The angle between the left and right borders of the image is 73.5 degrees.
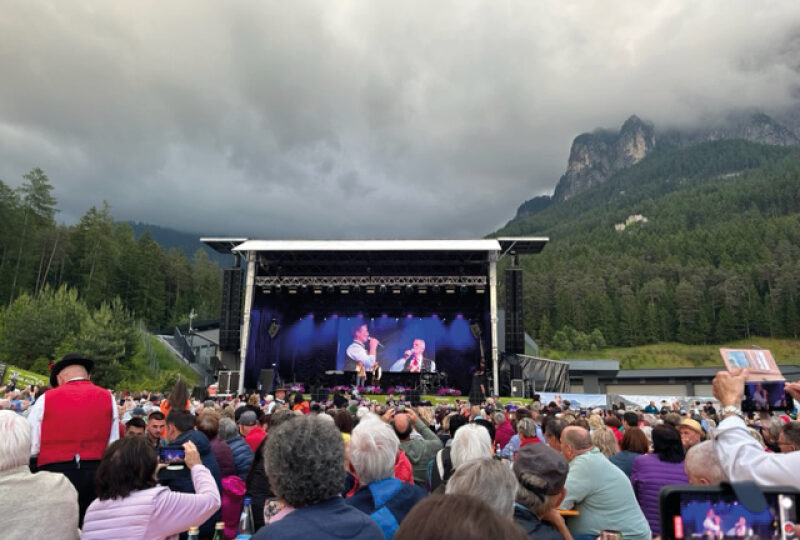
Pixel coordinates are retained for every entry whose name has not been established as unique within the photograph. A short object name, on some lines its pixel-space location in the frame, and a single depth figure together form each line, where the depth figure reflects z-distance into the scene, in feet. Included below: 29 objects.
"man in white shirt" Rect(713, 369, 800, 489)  5.41
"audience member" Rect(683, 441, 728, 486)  8.68
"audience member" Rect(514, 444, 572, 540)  7.62
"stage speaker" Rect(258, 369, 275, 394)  74.02
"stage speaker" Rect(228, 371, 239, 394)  70.90
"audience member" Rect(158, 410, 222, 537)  9.13
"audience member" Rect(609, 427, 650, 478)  14.06
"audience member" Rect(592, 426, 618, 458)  14.65
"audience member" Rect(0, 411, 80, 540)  7.12
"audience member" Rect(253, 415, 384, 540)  5.64
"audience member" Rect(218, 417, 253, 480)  13.99
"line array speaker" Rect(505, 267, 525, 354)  71.51
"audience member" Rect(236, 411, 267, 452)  15.80
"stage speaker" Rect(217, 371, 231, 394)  70.54
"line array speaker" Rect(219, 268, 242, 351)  73.77
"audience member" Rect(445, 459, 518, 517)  6.37
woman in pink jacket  7.32
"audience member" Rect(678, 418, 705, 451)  15.77
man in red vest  10.69
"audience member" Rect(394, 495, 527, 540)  3.08
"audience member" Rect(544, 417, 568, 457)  14.23
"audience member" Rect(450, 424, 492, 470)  10.66
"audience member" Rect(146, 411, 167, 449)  15.74
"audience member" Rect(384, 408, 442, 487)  14.33
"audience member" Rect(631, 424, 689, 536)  11.94
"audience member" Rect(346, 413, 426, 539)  8.24
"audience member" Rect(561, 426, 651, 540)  9.92
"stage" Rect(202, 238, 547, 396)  73.26
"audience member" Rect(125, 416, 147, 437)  14.88
